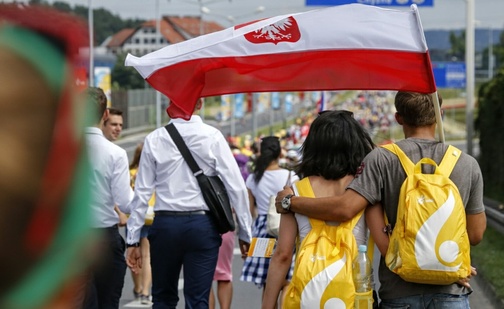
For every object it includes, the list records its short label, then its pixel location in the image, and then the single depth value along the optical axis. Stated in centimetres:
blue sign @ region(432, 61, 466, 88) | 6268
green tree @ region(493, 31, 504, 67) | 15455
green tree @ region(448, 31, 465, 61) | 18712
